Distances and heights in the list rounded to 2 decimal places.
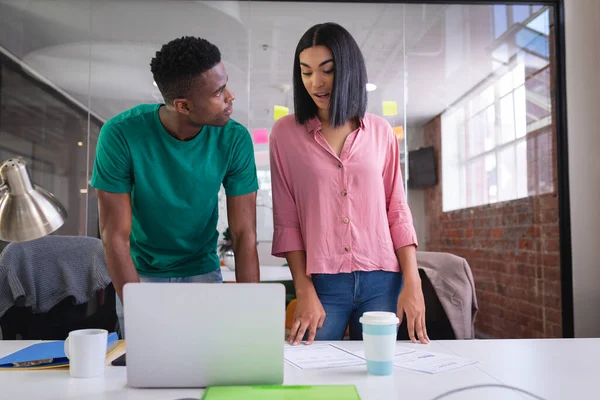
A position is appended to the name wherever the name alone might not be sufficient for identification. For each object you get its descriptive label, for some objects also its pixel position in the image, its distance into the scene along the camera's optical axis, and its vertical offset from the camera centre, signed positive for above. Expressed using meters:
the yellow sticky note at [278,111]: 3.75 +0.79
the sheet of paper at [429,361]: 1.20 -0.28
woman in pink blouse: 1.65 +0.09
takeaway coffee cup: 1.14 -0.22
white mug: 1.14 -0.24
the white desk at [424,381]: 1.01 -0.28
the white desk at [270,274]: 3.14 -0.23
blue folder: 1.26 -0.28
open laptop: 0.99 -0.17
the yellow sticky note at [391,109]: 3.77 +0.80
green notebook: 0.95 -0.27
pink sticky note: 3.80 +0.63
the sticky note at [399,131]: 3.75 +0.65
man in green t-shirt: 1.59 +0.16
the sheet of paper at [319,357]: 1.24 -0.28
